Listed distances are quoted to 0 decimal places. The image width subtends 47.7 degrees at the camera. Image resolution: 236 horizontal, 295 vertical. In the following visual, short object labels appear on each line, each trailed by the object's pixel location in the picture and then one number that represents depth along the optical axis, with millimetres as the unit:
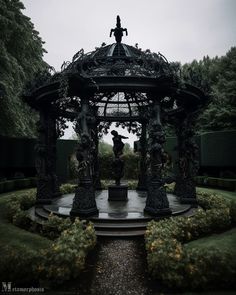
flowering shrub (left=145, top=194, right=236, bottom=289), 5395
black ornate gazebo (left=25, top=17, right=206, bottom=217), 9539
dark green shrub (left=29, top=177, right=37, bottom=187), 21938
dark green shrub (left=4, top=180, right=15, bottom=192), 19325
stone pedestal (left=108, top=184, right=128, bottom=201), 13414
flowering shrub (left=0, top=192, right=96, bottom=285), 5453
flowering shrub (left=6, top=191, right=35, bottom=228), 9586
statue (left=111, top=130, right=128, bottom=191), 14062
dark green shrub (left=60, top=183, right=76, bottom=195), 16567
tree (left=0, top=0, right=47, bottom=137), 20031
